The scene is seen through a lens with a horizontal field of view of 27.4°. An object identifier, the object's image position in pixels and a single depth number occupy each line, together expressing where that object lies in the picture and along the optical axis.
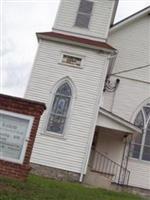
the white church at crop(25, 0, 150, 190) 12.19
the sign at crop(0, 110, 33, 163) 7.00
